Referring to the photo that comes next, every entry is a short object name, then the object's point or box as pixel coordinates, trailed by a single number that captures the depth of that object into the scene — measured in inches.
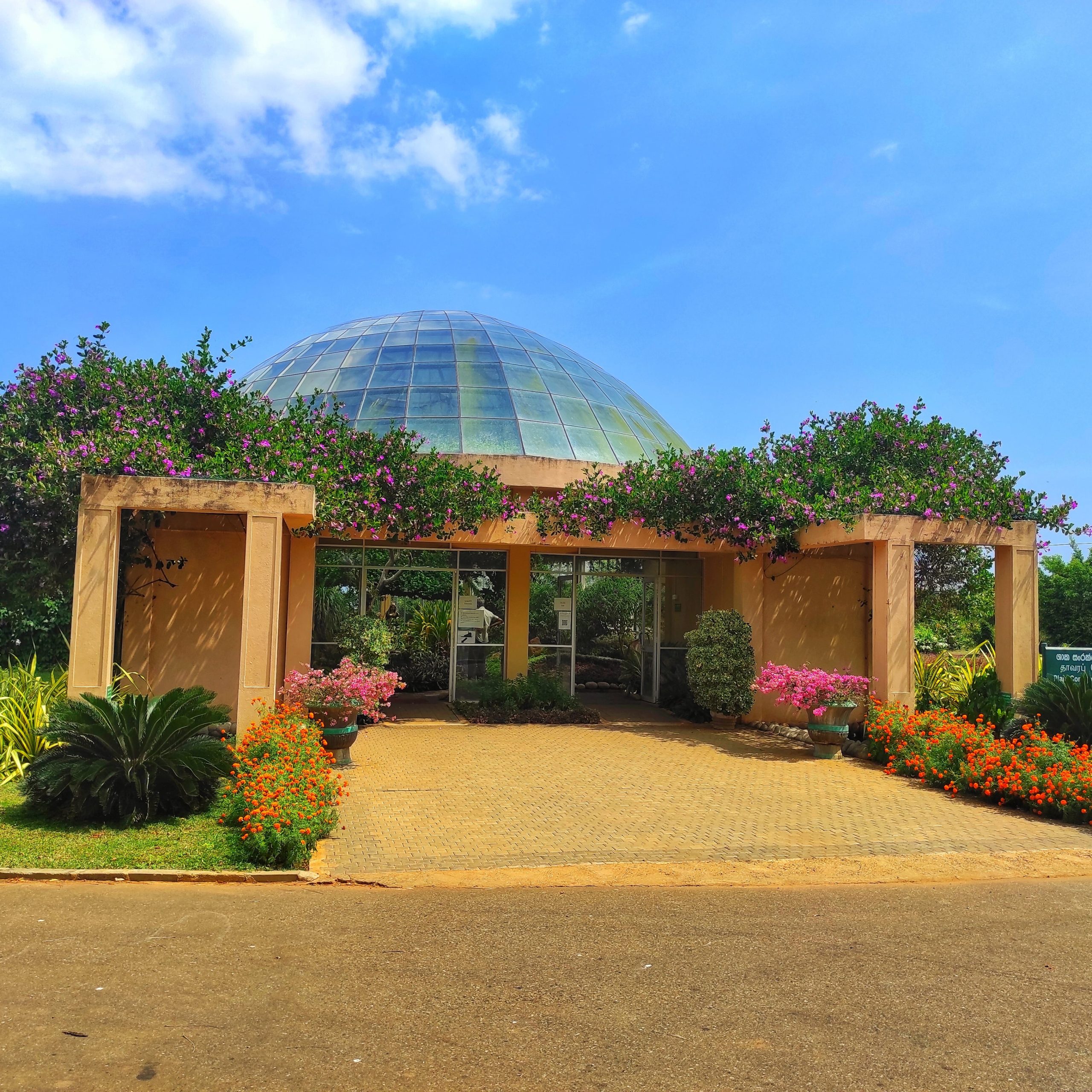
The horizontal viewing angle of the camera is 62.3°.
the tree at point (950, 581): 681.0
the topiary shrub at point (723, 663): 554.9
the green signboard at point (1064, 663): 499.2
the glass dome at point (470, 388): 674.8
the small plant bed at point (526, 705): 588.7
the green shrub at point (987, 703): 489.4
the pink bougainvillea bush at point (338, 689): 415.5
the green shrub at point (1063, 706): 451.2
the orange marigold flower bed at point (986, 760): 359.6
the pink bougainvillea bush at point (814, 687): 483.5
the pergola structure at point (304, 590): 404.2
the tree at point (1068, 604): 997.8
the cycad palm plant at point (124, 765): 302.0
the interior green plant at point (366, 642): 533.6
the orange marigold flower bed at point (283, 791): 266.8
